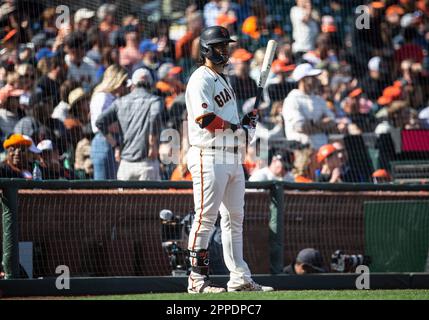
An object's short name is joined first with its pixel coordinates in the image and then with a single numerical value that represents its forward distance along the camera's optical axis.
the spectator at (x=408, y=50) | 15.41
